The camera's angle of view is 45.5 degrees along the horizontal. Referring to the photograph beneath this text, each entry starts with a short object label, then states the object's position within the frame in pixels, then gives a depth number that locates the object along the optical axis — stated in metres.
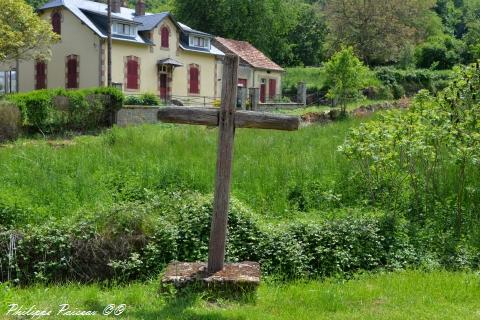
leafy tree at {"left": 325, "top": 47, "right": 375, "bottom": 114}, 27.05
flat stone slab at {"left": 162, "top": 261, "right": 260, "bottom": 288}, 5.39
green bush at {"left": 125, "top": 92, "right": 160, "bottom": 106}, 27.14
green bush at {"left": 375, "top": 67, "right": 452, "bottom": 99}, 40.22
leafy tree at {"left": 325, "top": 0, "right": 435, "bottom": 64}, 48.09
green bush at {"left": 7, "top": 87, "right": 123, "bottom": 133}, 19.69
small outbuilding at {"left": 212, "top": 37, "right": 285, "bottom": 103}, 41.94
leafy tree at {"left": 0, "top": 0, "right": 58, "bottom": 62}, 25.52
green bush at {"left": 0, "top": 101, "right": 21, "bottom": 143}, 18.38
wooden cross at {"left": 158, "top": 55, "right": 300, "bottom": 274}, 5.43
